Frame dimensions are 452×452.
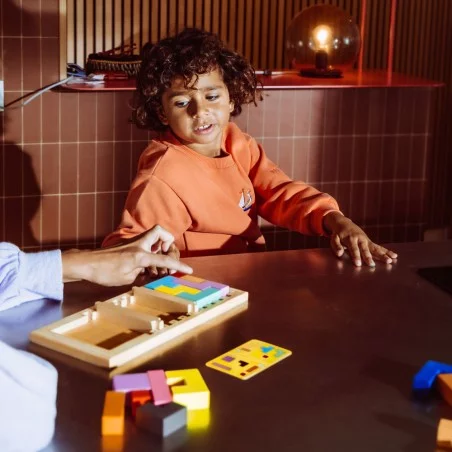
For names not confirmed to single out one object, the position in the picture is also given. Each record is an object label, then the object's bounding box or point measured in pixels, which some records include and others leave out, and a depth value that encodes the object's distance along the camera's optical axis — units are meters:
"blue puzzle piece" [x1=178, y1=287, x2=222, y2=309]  1.65
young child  2.39
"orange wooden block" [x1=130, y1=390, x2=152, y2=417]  1.27
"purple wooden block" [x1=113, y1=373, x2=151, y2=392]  1.31
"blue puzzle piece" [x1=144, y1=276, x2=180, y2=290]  1.72
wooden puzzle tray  1.45
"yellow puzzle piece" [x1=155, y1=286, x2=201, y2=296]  1.69
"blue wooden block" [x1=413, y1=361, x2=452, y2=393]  1.37
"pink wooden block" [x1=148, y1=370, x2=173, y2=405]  1.27
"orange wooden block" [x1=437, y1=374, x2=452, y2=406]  1.34
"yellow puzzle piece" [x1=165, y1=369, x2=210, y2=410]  1.28
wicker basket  3.69
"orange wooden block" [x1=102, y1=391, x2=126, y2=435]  1.21
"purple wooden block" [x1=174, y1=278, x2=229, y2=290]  1.73
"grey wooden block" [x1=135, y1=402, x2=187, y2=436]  1.21
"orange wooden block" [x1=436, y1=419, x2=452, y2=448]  1.21
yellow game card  1.42
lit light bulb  3.86
